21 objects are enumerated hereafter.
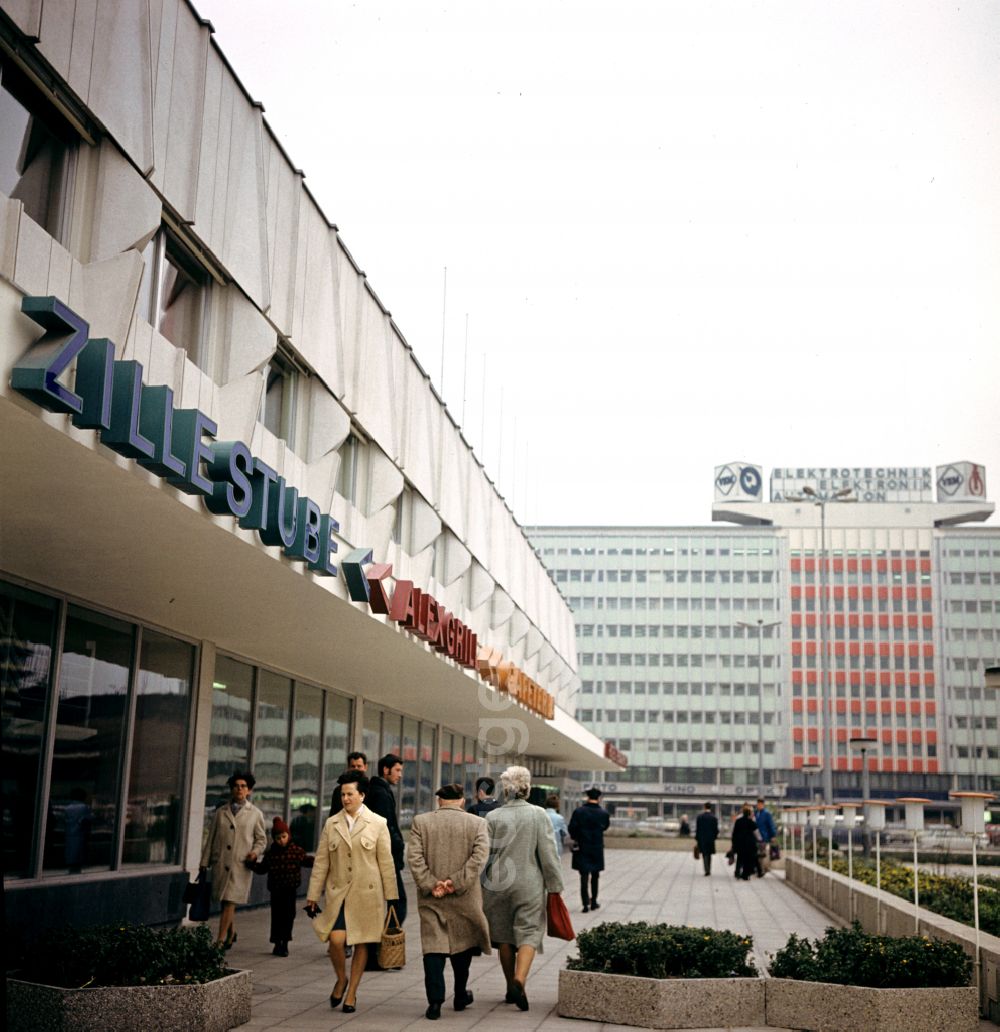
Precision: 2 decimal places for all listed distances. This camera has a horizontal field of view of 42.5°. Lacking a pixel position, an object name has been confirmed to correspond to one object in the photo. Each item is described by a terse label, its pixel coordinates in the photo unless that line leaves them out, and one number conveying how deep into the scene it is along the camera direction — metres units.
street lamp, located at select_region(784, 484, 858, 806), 50.94
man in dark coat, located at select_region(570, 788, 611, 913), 17.89
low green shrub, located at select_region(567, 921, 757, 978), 9.24
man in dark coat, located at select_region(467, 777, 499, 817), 13.81
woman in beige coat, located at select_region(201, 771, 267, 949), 12.75
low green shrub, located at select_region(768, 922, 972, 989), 8.90
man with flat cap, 9.31
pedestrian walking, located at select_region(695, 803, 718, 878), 30.14
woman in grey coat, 9.79
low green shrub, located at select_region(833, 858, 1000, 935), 12.55
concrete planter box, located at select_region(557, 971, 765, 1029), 8.93
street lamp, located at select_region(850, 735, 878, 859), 24.16
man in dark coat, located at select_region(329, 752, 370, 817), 10.32
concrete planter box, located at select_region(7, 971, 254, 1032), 7.91
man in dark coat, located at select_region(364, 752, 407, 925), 11.51
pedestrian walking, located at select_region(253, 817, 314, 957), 12.83
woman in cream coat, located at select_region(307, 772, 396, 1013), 9.45
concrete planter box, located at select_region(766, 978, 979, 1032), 8.66
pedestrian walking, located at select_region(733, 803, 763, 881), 28.83
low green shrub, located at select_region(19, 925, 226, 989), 8.14
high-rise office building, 115.19
